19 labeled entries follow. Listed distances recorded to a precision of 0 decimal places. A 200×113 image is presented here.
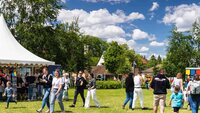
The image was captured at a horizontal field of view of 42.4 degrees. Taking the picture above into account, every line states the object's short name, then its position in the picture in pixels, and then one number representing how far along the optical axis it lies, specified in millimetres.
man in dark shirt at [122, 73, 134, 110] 11248
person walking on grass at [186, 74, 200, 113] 8787
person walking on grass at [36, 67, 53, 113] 9869
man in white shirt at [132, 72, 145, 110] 11520
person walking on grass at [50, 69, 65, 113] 9332
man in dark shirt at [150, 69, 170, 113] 9326
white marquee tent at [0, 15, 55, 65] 15542
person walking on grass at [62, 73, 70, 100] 14393
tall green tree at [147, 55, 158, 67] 100280
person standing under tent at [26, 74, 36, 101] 15205
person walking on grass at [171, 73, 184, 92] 11175
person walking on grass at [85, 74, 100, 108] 11779
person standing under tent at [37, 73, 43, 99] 15412
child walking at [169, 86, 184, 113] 8326
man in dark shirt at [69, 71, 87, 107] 11876
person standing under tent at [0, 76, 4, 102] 14138
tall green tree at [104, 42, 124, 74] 50982
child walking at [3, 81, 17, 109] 11475
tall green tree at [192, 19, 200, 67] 46726
